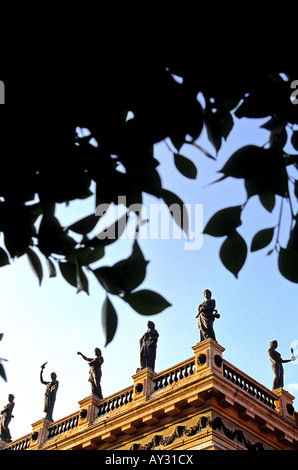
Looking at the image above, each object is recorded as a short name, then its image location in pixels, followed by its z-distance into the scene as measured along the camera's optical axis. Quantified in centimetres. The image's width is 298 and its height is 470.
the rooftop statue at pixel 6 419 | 2344
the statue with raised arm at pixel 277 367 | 1784
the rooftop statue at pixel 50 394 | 2147
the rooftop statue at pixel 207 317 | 1647
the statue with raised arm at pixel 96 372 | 1948
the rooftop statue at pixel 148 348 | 1777
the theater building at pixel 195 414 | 1475
